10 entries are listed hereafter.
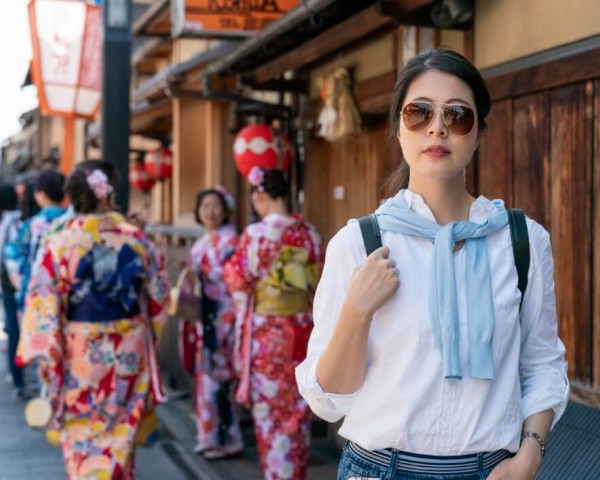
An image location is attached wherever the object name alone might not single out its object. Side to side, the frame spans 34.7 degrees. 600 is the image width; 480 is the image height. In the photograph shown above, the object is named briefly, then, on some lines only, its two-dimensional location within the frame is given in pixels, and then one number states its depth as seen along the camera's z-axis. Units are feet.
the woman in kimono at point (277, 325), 20.53
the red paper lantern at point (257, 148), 26.40
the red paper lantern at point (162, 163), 44.52
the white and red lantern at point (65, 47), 28.96
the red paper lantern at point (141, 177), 47.42
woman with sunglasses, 7.11
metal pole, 25.14
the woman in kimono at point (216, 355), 25.13
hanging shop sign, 24.32
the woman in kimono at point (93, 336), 17.66
